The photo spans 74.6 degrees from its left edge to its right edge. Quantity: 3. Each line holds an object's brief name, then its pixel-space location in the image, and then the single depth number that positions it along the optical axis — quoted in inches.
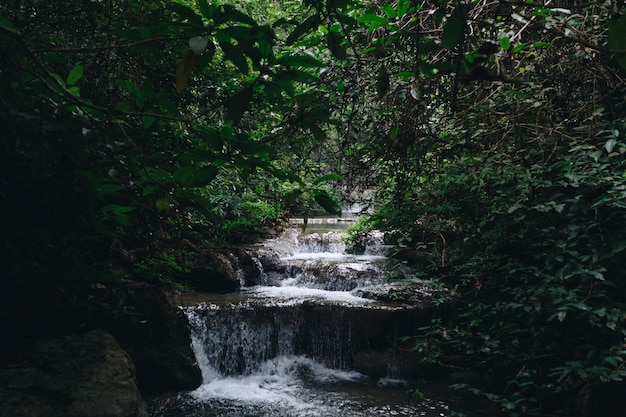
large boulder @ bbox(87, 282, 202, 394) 221.6
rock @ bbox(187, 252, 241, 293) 331.3
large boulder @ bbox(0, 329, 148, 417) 109.3
